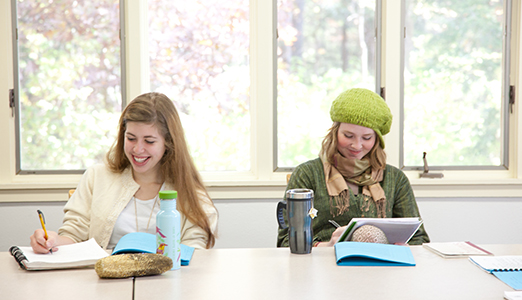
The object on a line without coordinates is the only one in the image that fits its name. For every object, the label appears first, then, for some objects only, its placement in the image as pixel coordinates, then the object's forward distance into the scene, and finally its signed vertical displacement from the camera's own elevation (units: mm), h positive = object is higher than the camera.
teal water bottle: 3360 -402
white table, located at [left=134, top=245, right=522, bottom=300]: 3228 -529
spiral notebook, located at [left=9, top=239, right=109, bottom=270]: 3427 -510
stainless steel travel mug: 3599 -423
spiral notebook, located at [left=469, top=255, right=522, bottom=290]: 3325 -525
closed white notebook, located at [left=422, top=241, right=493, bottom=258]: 3599 -535
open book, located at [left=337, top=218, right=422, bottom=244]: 3627 -453
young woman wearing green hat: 4074 -335
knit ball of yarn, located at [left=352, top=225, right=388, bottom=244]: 3647 -481
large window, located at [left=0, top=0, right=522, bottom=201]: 5046 +163
